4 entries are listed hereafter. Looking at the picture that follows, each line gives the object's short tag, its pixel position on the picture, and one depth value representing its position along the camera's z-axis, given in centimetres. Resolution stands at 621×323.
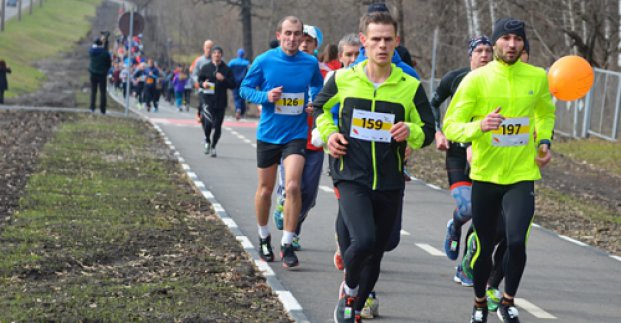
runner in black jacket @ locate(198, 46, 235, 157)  1977
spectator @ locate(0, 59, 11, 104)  3689
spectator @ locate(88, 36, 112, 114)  2869
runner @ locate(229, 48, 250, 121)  2263
